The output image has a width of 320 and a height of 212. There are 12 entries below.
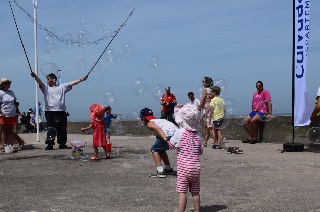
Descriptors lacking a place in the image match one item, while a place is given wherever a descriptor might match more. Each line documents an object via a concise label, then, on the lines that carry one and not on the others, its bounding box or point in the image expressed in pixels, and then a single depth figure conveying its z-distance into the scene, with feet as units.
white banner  35.99
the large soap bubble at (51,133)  38.14
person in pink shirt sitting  45.19
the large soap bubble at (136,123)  66.58
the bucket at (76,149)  32.60
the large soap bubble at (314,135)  35.86
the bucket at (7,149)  36.74
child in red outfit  31.07
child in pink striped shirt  15.89
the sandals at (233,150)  35.29
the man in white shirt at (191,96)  49.14
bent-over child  21.37
